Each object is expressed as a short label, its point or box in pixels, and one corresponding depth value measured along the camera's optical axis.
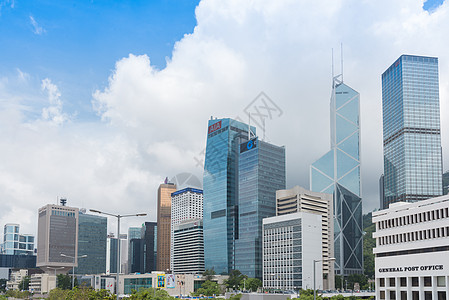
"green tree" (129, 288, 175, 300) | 66.94
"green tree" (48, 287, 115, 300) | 79.62
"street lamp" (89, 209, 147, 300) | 63.04
